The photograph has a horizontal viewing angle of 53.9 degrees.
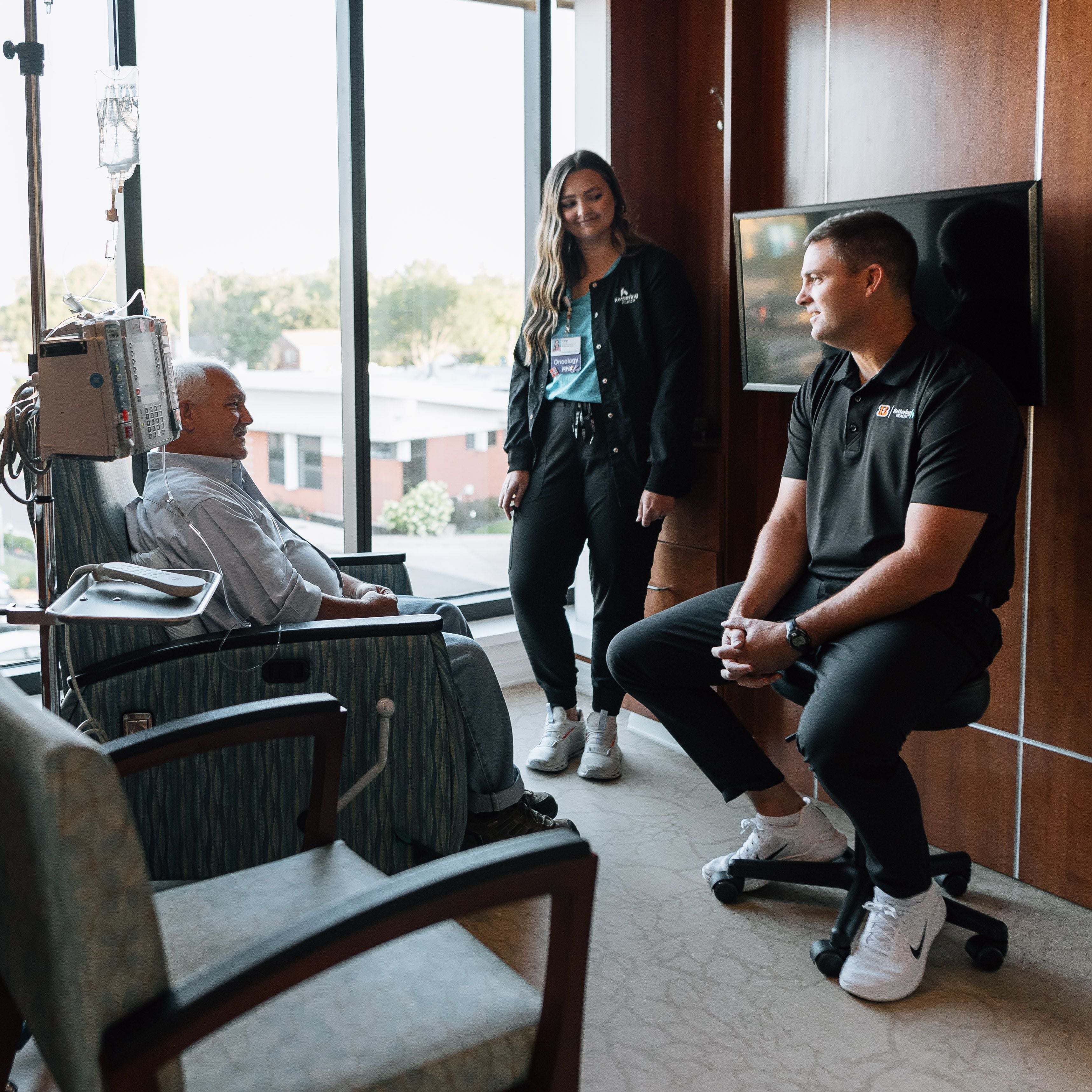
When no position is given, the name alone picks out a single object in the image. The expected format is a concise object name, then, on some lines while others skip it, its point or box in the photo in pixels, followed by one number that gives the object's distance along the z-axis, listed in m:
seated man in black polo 1.95
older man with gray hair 2.14
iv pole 1.84
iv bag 1.95
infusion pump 1.70
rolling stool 2.03
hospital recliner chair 1.97
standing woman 2.92
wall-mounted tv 2.09
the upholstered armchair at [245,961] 0.93
